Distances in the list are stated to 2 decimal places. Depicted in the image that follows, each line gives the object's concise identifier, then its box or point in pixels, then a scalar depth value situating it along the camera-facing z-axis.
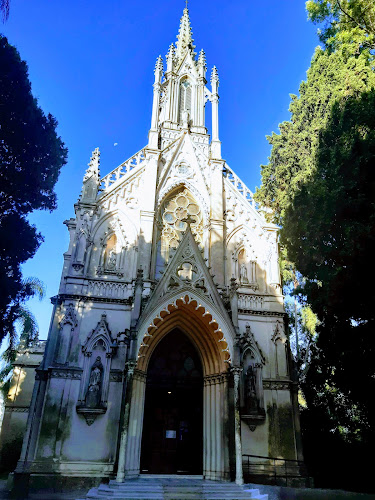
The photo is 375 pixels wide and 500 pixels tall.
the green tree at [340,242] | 13.46
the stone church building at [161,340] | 13.45
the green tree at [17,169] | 15.36
